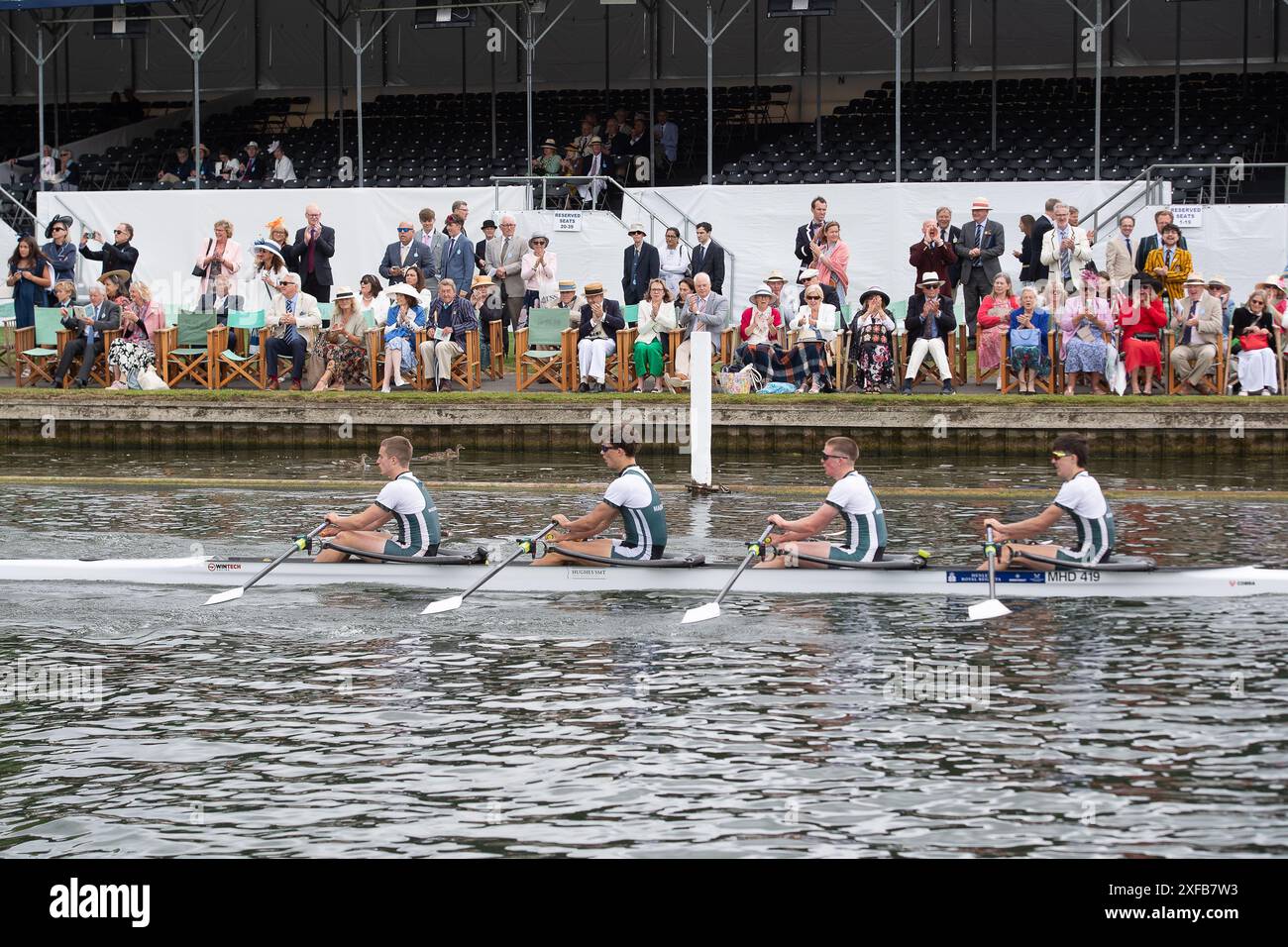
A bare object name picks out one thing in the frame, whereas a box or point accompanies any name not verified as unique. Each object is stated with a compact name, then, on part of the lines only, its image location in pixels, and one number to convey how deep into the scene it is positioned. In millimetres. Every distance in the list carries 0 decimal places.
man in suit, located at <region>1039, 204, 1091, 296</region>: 22125
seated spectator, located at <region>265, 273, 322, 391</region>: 23078
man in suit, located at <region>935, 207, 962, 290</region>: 23000
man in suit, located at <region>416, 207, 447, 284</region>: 24125
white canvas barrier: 25219
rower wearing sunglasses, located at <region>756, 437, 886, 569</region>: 13523
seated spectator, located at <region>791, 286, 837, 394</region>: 22172
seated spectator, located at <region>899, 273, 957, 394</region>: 21656
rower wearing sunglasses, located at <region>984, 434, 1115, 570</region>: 13297
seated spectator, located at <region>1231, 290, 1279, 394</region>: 21438
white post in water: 19141
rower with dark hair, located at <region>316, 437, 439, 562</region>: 13805
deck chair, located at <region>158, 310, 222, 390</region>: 23922
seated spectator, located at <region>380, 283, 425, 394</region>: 23062
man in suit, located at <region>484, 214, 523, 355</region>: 24062
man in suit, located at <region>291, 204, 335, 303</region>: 24062
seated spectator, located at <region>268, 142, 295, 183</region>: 32125
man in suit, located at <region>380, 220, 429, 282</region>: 24000
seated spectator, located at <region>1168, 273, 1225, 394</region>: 21531
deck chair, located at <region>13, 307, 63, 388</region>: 24438
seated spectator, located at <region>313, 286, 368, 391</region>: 23250
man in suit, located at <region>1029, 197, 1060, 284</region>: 22469
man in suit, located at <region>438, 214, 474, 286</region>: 24109
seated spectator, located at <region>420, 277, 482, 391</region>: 23016
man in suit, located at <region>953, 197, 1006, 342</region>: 22891
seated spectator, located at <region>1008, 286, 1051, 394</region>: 21812
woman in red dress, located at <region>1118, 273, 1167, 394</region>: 21531
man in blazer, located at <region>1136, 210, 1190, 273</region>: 22469
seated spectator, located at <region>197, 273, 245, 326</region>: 23812
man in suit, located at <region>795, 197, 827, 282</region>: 23250
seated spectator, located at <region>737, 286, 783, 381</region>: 22406
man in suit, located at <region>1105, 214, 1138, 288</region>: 22000
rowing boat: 13422
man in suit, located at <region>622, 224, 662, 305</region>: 23844
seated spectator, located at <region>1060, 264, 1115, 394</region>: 21453
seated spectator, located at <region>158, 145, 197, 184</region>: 31734
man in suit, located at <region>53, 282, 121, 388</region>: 23625
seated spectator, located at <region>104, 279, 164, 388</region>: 23703
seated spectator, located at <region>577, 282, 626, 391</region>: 22609
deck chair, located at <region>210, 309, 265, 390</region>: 23656
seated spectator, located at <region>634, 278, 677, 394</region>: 22067
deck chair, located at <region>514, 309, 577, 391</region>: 23156
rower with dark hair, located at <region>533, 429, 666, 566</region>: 13602
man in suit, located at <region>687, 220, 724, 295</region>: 23719
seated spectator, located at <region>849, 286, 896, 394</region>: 22094
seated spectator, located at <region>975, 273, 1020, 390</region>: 22172
